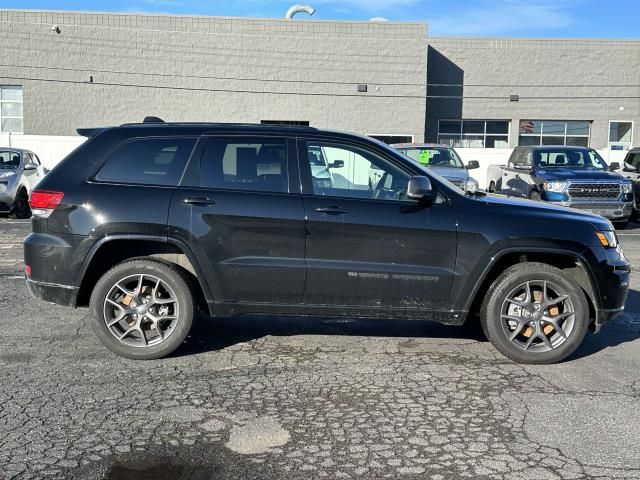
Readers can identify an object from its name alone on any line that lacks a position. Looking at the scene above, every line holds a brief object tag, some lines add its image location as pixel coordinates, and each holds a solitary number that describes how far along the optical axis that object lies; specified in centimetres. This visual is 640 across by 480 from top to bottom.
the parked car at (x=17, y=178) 1472
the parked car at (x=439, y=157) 1568
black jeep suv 519
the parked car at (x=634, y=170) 1653
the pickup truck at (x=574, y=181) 1384
